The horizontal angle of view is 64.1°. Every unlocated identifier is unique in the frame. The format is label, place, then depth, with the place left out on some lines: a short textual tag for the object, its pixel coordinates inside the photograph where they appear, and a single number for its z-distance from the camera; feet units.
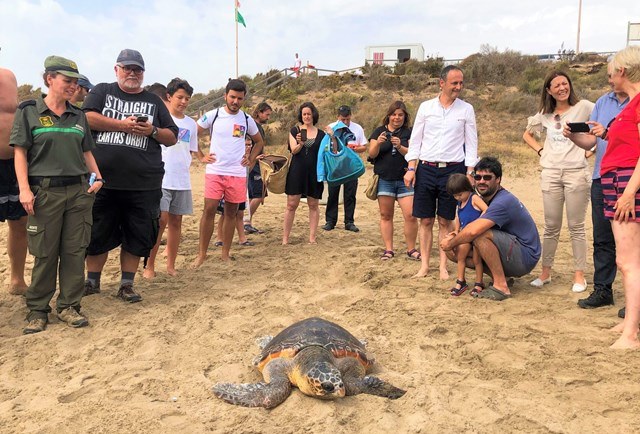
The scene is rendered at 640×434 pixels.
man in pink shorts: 18.30
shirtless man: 13.38
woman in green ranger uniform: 12.10
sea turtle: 8.95
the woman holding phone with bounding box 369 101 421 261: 19.11
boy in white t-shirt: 16.96
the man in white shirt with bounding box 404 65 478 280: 16.48
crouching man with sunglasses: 14.83
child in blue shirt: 15.29
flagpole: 73.68
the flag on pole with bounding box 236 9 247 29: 73.36
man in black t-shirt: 13.78
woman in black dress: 21.67
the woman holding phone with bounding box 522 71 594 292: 15.05
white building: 118.52
